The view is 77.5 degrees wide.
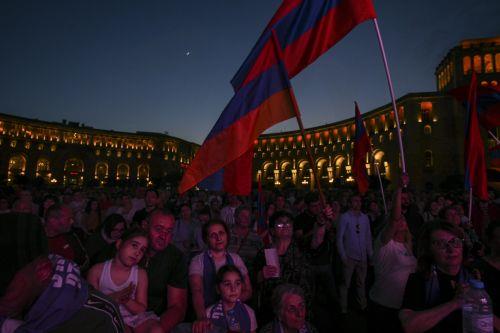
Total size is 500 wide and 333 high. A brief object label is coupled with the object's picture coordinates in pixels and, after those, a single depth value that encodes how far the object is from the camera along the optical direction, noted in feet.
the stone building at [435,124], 171.83
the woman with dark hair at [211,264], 11.36
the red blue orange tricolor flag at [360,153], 24.91
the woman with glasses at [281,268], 12.11
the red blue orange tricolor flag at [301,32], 14.16
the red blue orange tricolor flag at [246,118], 13.33
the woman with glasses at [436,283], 7.30
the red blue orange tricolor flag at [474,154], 18.75
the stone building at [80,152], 260.01
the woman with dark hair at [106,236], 14.73
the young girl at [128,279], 9.31
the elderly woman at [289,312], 9.63
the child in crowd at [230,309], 10.11
